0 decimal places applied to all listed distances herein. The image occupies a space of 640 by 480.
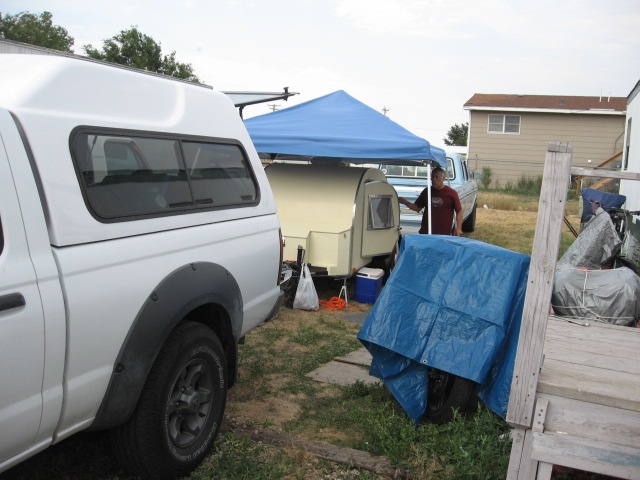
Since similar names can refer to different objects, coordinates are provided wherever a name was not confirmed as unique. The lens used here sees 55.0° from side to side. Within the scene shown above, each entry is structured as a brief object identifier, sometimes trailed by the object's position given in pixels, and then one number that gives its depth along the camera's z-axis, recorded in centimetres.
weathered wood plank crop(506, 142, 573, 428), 276
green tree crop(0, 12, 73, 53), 3550
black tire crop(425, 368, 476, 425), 412
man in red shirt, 881
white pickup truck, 239
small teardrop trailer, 757
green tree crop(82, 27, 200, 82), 2856
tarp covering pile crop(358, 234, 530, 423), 402
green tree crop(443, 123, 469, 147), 5809
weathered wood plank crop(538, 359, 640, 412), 298
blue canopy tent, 788
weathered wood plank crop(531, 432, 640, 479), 277
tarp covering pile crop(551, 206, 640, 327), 533
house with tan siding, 2750
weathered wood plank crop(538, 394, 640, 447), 296
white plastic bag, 744
